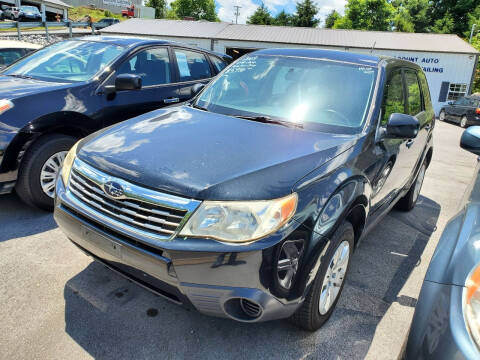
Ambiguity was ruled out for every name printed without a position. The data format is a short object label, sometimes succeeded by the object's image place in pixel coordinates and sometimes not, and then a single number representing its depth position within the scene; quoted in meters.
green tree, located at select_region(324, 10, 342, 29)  66.54
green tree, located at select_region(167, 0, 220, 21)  67.06
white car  7.82
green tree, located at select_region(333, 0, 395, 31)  47.53
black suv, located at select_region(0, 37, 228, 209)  3.47
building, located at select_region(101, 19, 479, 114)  23.06
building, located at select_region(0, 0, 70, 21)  44.34
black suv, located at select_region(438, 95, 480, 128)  15.25
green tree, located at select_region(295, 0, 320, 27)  56.47
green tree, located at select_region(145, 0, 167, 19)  70.31
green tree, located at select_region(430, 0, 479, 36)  43.75
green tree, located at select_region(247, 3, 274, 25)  61.84
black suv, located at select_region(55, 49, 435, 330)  1.84
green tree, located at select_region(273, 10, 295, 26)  61.28
